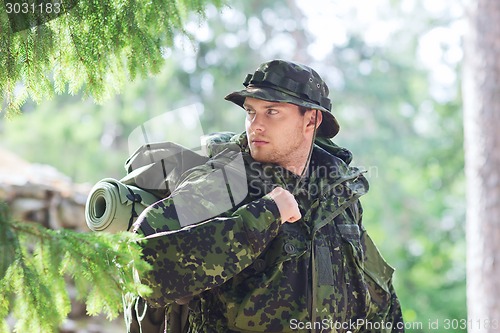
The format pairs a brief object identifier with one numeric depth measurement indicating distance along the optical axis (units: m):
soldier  6.18
